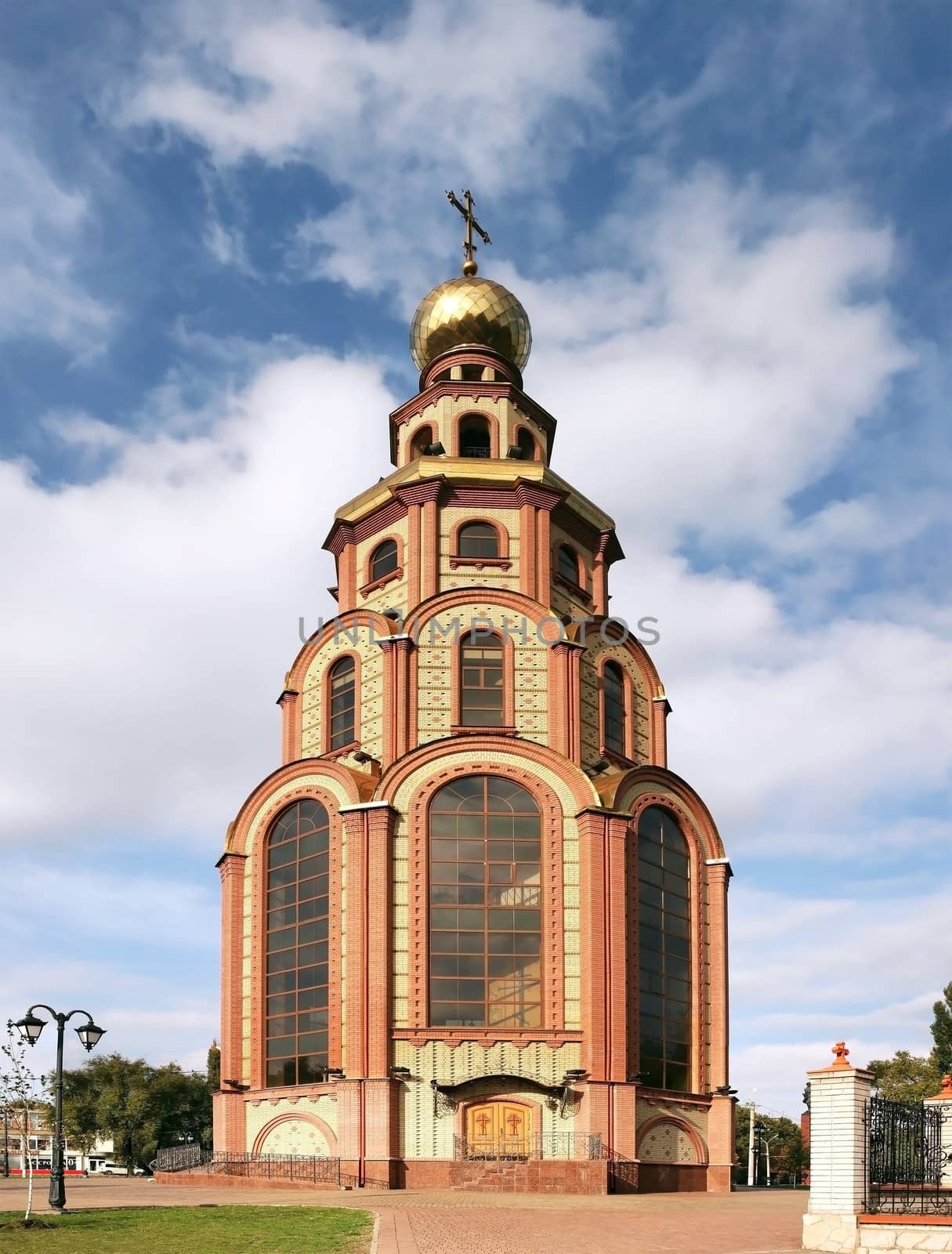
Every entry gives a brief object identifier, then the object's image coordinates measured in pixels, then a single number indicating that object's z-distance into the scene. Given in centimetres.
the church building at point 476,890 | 3250
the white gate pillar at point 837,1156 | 1827
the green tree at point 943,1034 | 5897
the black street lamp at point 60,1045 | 2356
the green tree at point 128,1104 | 5872
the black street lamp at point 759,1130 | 7950
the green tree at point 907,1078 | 5372
